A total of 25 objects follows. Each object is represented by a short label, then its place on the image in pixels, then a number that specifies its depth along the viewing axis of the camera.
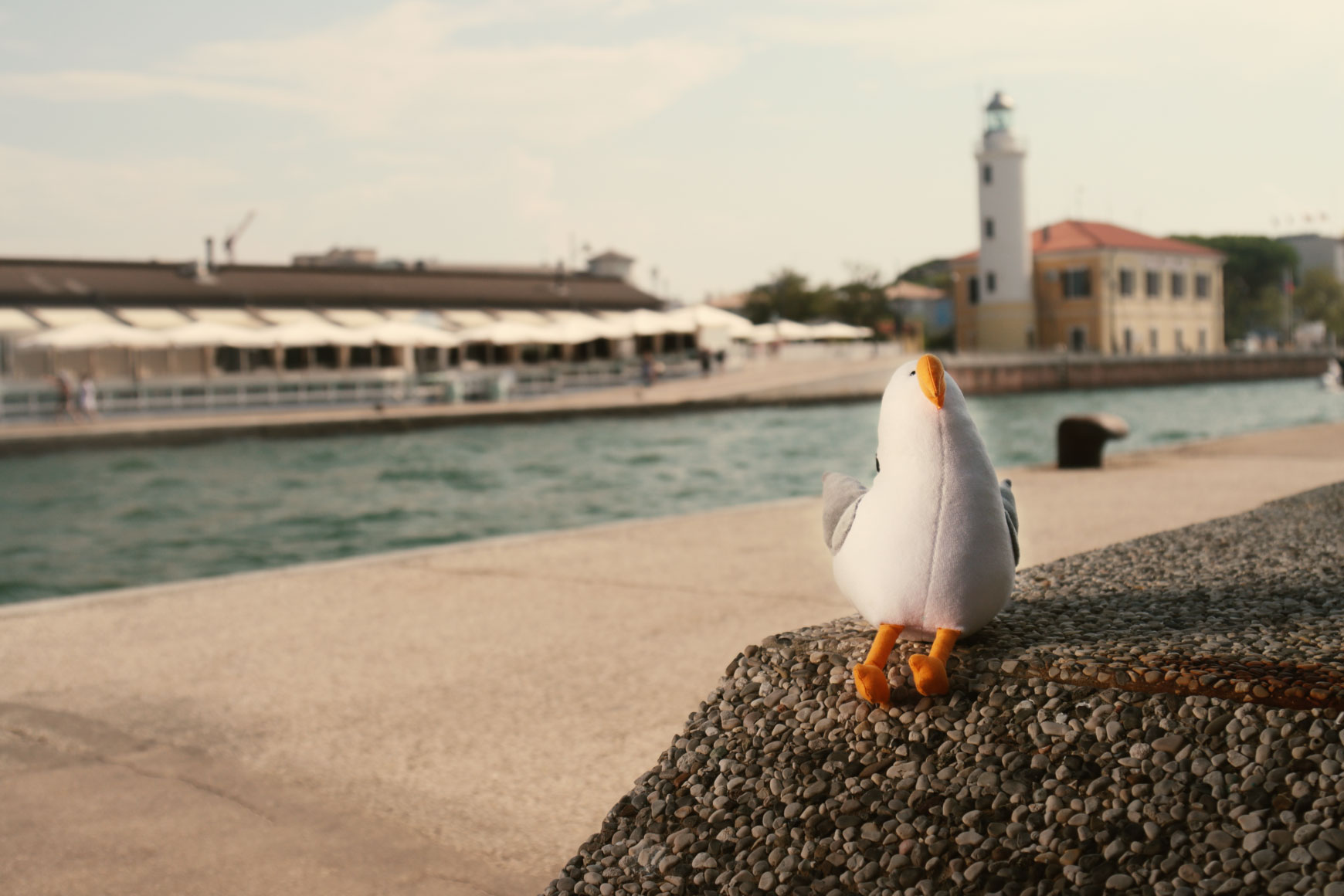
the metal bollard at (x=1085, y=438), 14.97
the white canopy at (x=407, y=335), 40.38
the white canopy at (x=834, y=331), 60.41
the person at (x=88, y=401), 31.69
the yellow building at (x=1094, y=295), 69.31
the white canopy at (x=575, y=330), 44.91
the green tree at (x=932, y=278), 116.11
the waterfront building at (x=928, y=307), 104.25
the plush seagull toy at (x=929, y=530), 3.13
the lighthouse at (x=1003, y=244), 67.50
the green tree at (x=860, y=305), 79.50
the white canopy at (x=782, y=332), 57.62
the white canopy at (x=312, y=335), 38.38
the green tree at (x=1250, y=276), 98.94
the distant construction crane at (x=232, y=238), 61.67
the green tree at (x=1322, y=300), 98.69
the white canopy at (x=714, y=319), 49.67
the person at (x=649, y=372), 45.81
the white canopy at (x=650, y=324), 48.03
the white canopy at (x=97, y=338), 33.84
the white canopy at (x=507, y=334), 43.16
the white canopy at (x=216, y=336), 36.41
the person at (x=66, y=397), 31.59
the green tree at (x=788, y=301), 77.38
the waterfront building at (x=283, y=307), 39.91
